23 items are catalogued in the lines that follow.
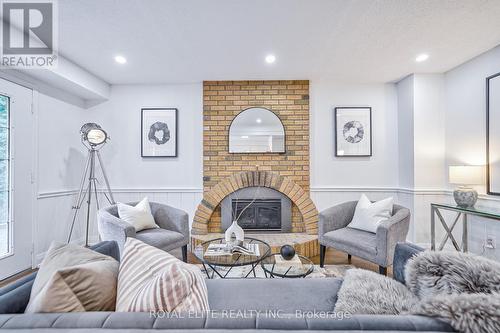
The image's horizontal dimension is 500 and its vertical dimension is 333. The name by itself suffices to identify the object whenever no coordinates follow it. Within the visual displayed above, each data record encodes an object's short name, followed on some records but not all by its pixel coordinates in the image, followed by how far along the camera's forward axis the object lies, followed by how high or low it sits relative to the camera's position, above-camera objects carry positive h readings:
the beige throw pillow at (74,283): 0.80 -0.43
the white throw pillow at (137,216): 2.58 -0.54
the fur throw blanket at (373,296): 1.00 -0.58
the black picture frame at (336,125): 3.51 +0.60
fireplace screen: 3.43 -0.66
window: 2.39 -0.08
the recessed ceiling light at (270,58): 2.70 +1.26
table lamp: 2.57 -0.15
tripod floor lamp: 3.07 +0.12
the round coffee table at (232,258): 1.86 -0.75
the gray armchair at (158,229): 2.29 -0.65
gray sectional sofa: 0.71 -0.47
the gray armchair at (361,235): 2.17 -0.71
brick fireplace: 3.47 +0.59
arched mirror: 3.46 +0.50
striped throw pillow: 0.81 -0.44
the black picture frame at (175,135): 3.54 +0.52
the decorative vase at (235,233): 2.26 -0.63
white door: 2.41 -0.11
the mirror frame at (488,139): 2.61 +0.31
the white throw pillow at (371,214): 2.54 -0.52
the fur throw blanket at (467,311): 0.67 -0.43
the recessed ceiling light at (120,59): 2.70 +1.25
